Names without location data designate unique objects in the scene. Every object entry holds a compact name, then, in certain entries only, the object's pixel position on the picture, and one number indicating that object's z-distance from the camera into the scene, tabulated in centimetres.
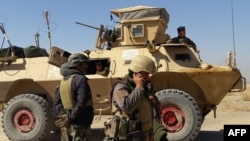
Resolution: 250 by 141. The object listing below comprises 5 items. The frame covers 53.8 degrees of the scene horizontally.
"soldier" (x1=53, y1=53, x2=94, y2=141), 292
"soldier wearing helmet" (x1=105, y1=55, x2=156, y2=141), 216
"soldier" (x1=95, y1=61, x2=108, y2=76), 549
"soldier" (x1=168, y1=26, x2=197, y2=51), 584
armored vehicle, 506
